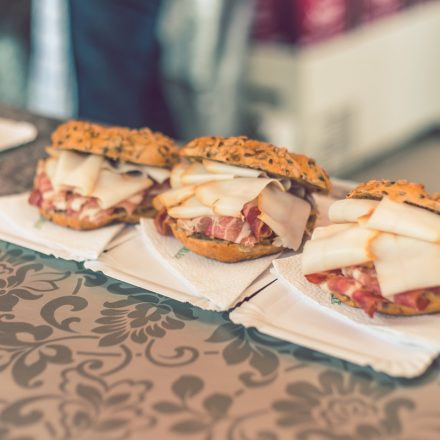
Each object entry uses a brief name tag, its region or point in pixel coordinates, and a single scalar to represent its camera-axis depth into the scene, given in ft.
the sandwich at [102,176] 1.82
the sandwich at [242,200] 1.63
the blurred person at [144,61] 4.72
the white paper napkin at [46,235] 1.72
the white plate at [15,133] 2.53
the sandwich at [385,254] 1.33
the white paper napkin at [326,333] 1.26
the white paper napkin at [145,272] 1.52
